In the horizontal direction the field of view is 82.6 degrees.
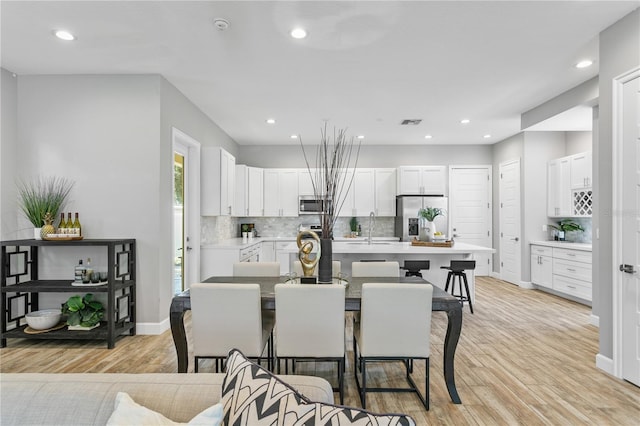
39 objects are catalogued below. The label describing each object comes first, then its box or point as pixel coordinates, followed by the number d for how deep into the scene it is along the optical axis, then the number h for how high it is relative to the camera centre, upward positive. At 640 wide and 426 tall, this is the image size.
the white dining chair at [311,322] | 2.28 -0.69
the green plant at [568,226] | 5.80 -0.20
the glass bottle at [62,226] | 3.59 -0.12
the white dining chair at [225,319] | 2.32 -0.68
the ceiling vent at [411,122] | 5.63 +1.45
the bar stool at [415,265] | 4.43 -0.63
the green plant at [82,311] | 3.55 -0.97
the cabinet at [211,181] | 5.16 +0.47
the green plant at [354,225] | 7.39 -0.23
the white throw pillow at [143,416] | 0.84 -0.49
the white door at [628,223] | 2.60 -0.07
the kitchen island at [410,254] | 4.46 -0.52
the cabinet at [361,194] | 7.22 +0.40
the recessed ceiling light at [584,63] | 3.50 +1.47
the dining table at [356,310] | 2.38 -0.67
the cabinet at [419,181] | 7.15 +0.65
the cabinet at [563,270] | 4.97 -0.84
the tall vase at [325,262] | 2.73 -0.36
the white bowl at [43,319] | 3.51 -1.02
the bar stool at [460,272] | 4.44 -0.73
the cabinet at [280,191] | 7.28 +0.46
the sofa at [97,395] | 1.00 -0.52
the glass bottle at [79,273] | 3.54 -0.57
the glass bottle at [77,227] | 3.63 -0.13
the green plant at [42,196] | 3.62 +0.18
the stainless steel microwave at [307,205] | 7.22 +0.18
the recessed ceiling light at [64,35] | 2.93 +1.47
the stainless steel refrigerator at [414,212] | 6.91 +0.04
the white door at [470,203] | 7.52 +0.22
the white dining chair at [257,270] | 3.34 -0.51
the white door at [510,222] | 6.53 -0.15
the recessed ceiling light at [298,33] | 2.90 +1.47
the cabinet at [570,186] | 5.45 +0.43
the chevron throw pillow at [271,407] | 0.77 -0.44
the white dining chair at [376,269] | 3.26 -0.50
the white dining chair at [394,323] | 2.28 -0.69
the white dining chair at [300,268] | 3.35 -0.50
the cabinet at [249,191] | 6.68 +0.44
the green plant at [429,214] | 4.80 +0.00
